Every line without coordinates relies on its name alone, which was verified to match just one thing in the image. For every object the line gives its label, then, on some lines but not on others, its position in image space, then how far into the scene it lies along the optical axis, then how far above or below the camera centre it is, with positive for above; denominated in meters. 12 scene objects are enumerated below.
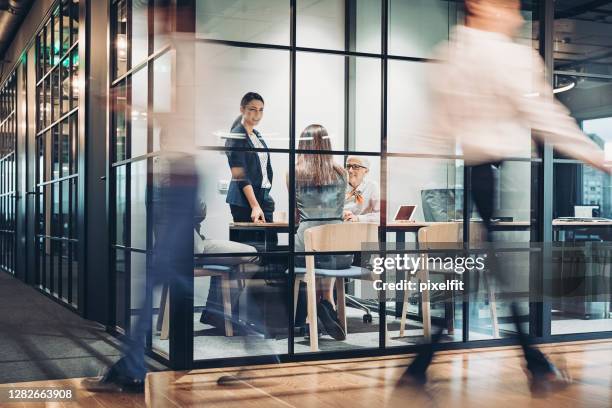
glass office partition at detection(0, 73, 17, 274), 11.19 +0.51
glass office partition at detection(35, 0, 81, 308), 7.14 +0.54
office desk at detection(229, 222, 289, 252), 4.70 -0.13
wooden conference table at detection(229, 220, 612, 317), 4.72 -0.14
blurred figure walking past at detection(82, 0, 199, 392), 4.22 +0.04
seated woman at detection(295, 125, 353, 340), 4.85 +0.04
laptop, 5.28 -0.05
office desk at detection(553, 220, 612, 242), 5.85 -0.18
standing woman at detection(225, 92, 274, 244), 4.68 +0.21
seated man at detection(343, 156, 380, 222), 5.11 +0.07
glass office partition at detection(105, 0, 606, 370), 4.63 +0.28
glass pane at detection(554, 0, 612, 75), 5.59 +1.29
